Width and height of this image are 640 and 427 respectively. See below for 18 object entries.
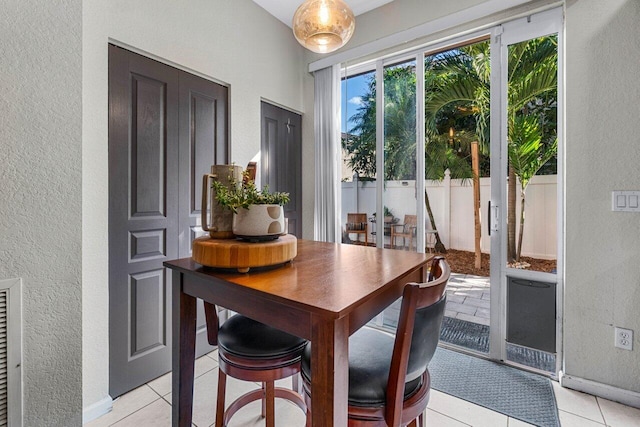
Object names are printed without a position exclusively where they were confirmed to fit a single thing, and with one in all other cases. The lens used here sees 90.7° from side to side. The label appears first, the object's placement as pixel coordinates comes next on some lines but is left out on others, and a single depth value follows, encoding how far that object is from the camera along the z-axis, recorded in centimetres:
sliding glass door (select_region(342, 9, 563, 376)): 219
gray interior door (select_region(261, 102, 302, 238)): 298
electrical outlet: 184
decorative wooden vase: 112
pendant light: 158
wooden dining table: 75
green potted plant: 104
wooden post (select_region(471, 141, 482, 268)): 404
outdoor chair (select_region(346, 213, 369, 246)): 319
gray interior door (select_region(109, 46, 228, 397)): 191
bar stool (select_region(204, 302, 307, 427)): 123
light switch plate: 180
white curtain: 311
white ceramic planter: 104
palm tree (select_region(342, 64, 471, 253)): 277
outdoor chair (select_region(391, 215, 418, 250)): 281
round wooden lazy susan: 99
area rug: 180
